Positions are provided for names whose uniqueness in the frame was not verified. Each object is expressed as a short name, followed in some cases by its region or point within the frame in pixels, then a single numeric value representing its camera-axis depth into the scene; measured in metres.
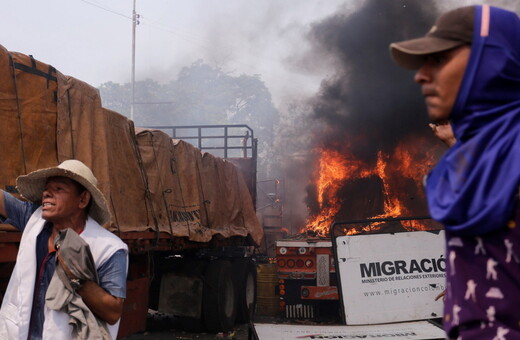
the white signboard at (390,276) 5.41
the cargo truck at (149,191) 4.85
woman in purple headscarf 1.37
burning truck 10.33
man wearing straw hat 2.55
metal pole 38.22
